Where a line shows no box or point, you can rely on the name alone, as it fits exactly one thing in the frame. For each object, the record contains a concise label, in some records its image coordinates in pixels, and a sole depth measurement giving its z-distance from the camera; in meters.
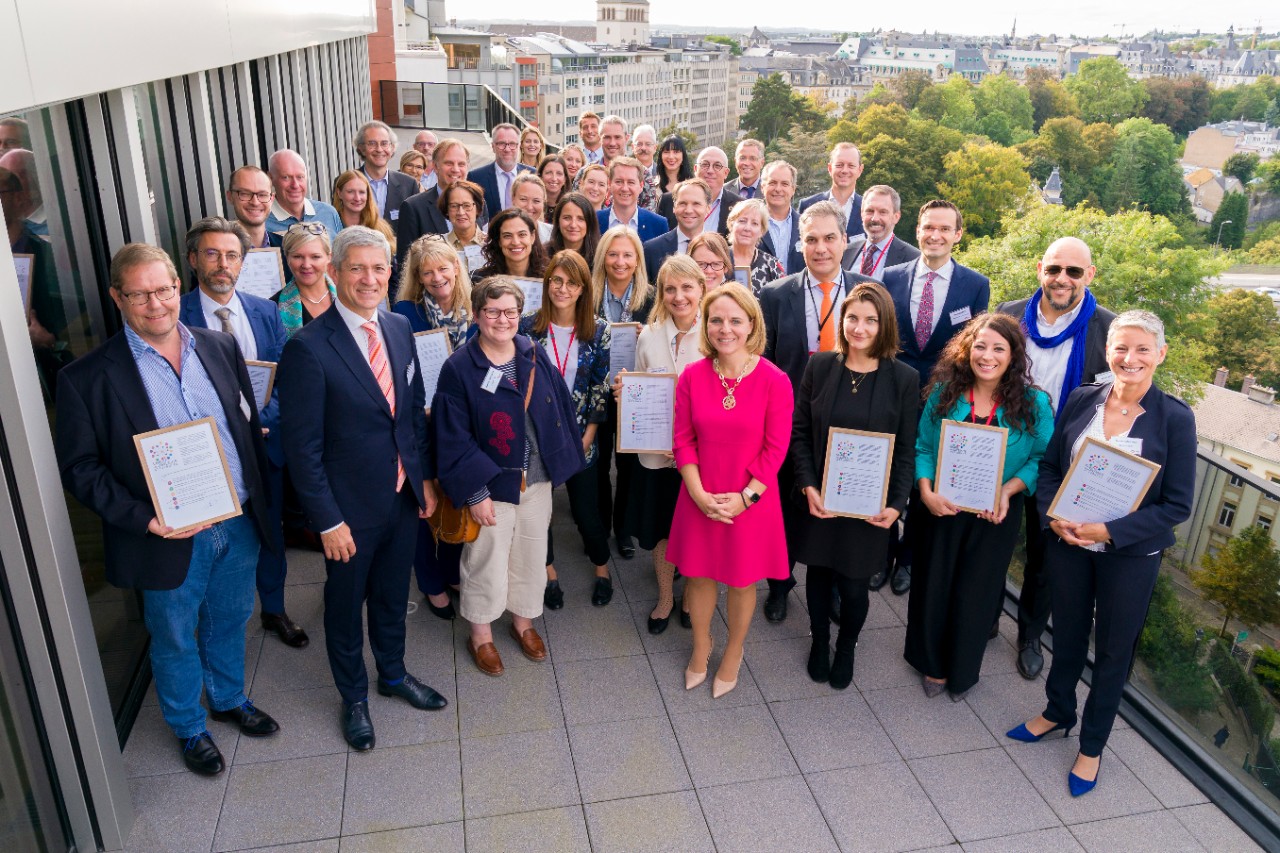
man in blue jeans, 3.17
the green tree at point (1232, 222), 86.81
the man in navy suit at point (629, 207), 6.46
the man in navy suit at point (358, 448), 3.48
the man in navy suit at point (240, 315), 4.04
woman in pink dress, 4.06
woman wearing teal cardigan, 4.04
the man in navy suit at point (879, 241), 5.77
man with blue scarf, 4.45
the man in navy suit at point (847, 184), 6.85
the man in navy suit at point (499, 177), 7.66
